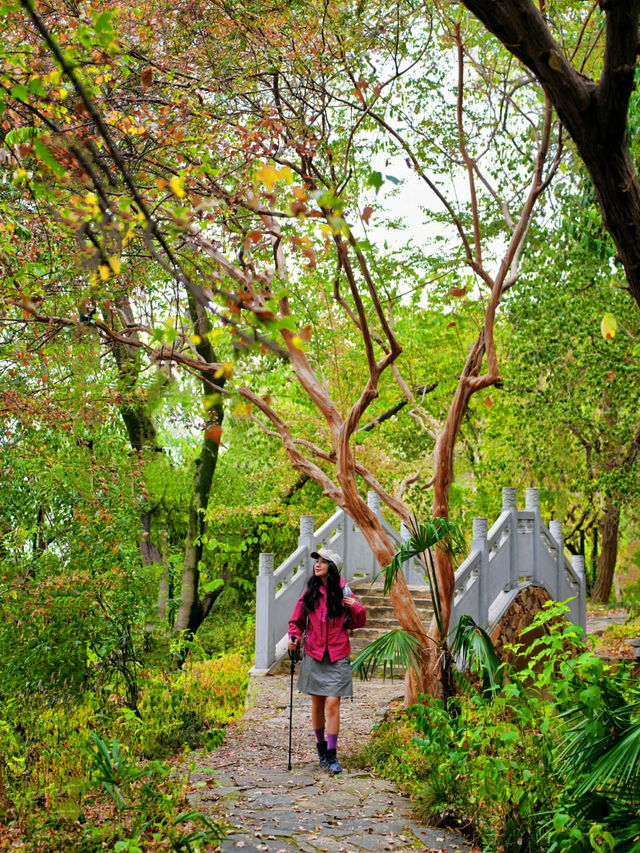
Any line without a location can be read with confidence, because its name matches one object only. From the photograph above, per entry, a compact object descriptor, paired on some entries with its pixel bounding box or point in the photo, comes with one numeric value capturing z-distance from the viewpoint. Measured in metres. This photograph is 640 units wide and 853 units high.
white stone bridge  12.70
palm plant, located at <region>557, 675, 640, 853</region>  4.15
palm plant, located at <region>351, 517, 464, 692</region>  7.12
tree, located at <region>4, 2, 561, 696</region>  7.66
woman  7.56
